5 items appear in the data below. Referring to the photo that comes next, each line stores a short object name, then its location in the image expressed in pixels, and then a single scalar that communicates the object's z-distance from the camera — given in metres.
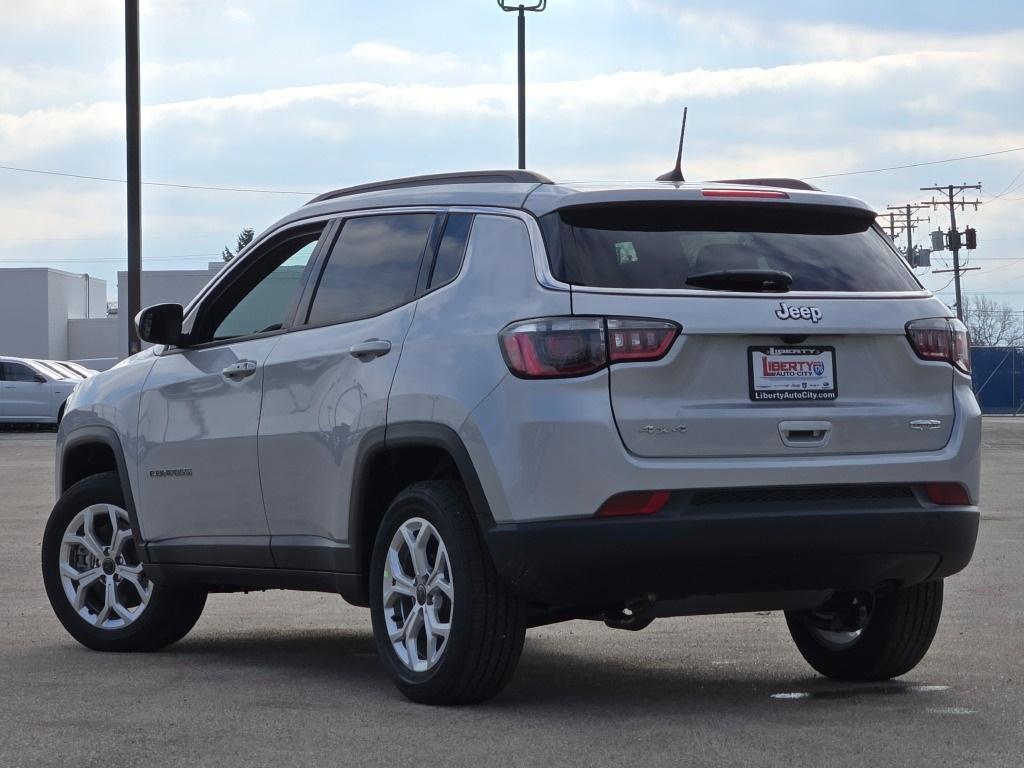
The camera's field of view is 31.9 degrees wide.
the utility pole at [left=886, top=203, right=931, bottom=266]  102.19
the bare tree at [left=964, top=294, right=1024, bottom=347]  130.50
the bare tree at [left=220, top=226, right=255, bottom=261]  123.72
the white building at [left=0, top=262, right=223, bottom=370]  75.62
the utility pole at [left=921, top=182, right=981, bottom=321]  90.69
